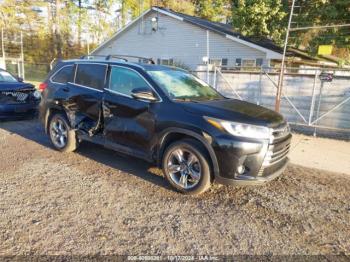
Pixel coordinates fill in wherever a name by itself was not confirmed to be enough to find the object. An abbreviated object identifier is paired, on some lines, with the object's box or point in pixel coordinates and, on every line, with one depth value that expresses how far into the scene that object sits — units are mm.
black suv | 3672
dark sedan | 7941
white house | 16312
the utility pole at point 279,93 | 8258
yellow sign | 9281
